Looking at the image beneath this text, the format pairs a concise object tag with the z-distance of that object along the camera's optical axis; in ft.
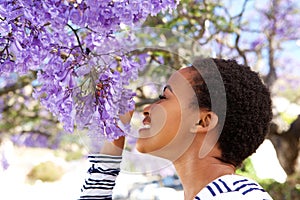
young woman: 4.72
